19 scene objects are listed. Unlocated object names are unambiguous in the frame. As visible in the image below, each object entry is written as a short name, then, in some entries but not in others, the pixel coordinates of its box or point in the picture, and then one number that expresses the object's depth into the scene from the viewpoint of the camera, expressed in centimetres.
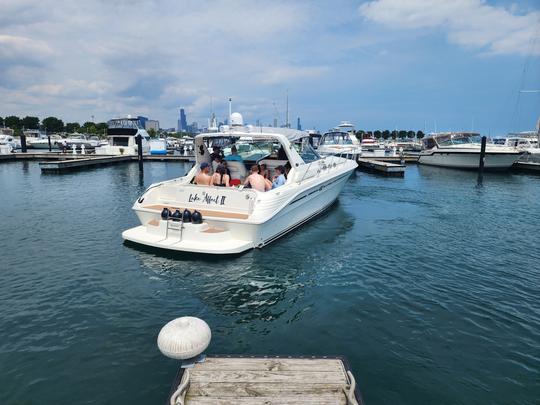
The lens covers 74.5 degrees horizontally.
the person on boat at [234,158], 1186
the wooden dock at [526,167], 2844
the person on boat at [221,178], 1028
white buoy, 345
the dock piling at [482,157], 2552
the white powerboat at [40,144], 6581
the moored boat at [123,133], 4031
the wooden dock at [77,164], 2652
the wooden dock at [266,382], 322
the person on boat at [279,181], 1027
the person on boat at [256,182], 980
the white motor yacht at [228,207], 847
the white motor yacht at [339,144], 3002
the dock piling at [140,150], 2767
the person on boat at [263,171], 1077
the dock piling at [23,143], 4047
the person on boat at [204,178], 1035
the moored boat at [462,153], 2875
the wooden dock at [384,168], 2661
